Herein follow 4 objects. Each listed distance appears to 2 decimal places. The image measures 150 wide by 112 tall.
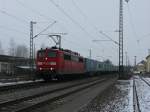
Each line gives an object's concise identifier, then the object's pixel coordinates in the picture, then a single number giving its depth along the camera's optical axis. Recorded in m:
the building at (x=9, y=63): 78.33
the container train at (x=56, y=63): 39.31
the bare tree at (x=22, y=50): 169.36
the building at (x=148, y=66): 156.25
